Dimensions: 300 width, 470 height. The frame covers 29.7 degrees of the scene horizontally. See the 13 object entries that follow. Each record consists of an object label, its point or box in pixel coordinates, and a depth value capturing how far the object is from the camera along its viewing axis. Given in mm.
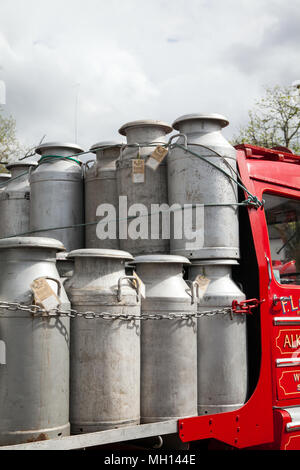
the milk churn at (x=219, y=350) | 3570
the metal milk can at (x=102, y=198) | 4113
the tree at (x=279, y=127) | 24062
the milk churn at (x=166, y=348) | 3295
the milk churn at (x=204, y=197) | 3732
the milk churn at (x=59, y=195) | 4320
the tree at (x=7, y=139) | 23867
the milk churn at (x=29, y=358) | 2756
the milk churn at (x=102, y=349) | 3014
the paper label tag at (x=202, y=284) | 3655
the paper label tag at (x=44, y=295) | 2828
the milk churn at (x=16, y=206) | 4824
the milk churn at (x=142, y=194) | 3895
